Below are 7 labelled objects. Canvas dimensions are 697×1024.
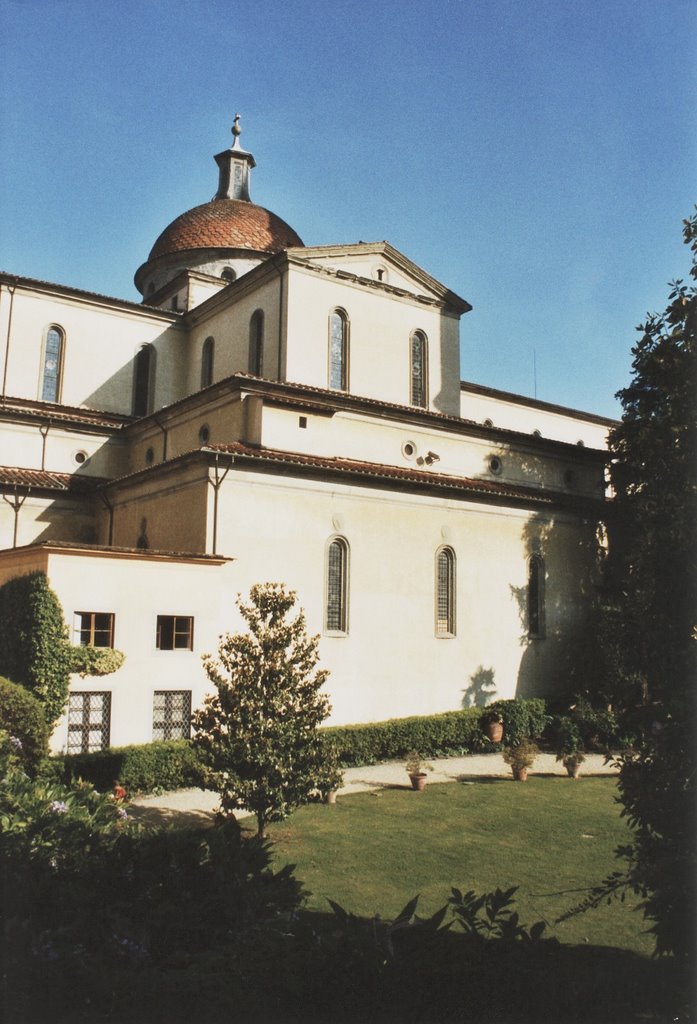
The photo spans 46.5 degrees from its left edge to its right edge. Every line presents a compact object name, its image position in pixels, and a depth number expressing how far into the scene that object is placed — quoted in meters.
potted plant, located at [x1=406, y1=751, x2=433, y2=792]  18.42
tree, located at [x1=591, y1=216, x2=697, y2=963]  6.50
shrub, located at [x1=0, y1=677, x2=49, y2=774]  16.41
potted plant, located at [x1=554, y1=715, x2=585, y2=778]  23.12
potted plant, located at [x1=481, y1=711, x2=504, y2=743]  24.02
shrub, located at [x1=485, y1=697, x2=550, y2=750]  24.35
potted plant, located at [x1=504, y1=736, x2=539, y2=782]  19.83
